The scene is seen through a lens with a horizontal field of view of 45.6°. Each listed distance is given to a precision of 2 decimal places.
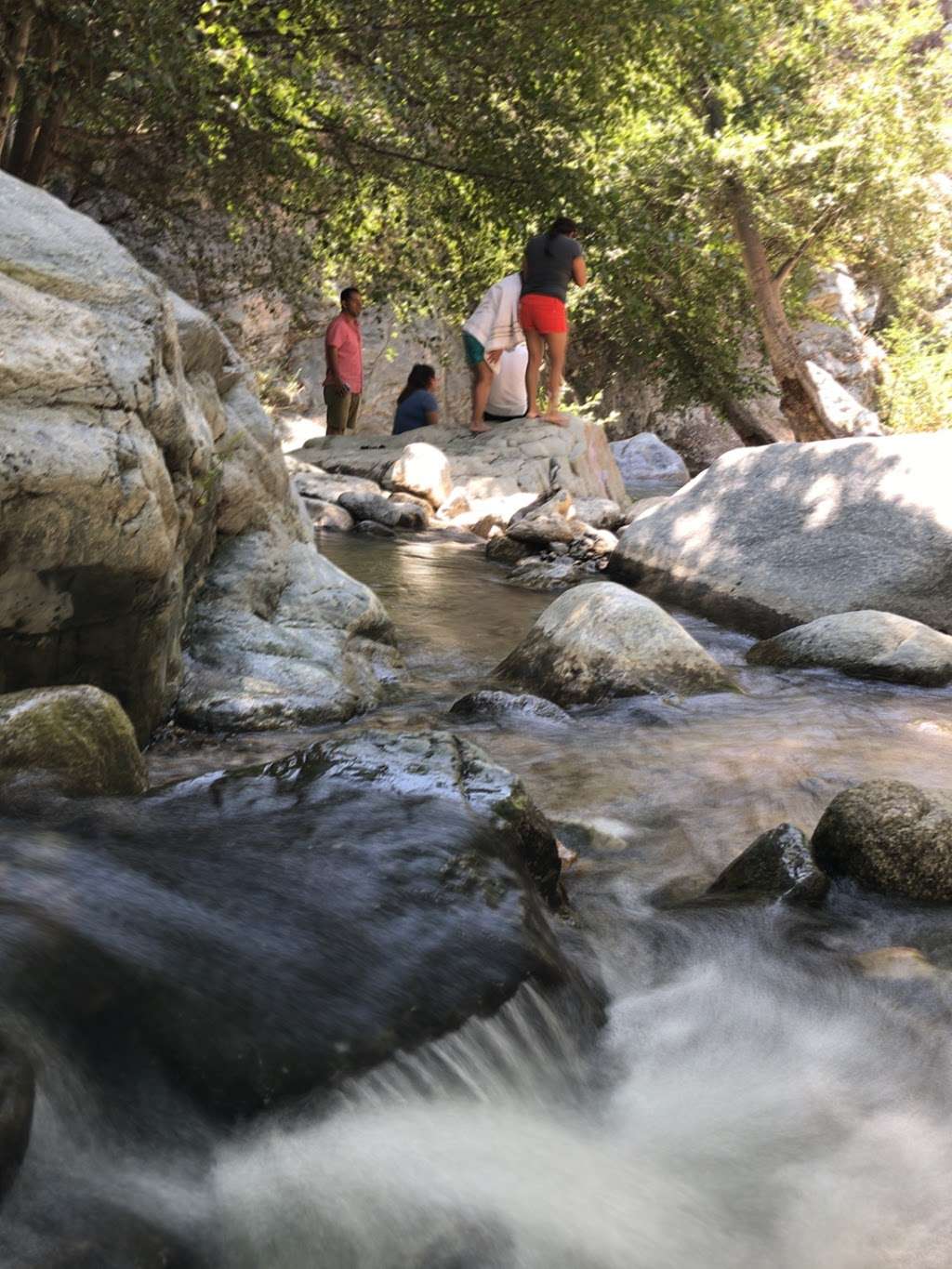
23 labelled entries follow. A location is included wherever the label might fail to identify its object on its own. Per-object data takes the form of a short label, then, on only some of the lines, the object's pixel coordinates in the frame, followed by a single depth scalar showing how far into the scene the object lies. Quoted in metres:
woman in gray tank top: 11.41
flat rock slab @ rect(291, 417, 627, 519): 12.99
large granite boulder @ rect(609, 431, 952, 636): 7.07
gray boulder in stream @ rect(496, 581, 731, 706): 5.48
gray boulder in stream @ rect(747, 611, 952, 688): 5.99
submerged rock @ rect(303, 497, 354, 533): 11.60
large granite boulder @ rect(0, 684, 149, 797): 2.98
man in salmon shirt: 13.90
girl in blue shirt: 15.19
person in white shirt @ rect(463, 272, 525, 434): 12.47
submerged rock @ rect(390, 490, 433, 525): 12.45
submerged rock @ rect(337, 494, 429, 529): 11.93
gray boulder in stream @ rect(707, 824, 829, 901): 3.20
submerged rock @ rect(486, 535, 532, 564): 10.52
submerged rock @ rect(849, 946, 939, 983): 2.79
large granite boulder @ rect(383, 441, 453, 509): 12.91
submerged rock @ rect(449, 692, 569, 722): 5.06
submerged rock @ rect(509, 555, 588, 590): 9.16
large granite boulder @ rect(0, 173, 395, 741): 3.40
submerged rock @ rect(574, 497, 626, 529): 12.18
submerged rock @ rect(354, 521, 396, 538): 11.62
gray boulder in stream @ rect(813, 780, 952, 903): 3.22
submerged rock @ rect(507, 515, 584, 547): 10.55
